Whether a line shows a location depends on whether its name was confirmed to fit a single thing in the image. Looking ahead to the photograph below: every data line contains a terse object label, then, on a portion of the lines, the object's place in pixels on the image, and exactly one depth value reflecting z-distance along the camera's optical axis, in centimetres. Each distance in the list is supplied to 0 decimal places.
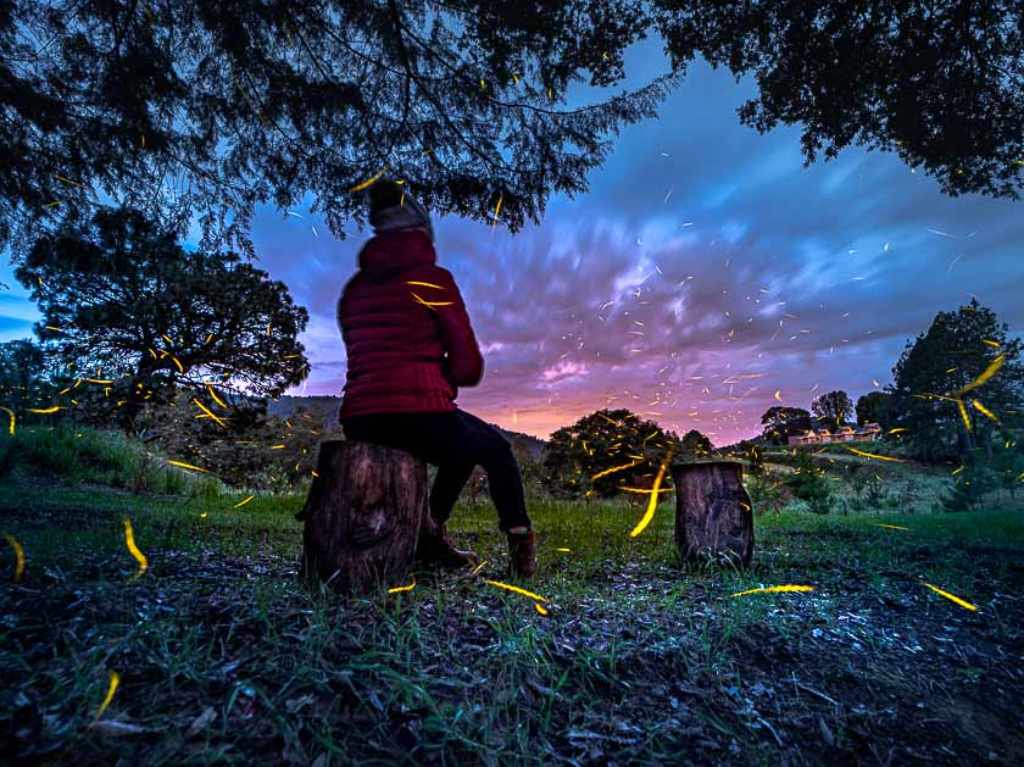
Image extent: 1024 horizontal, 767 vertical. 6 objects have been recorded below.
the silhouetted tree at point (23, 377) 1226
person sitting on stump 283
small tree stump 390
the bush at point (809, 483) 1183
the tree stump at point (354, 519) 260
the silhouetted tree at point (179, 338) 999
